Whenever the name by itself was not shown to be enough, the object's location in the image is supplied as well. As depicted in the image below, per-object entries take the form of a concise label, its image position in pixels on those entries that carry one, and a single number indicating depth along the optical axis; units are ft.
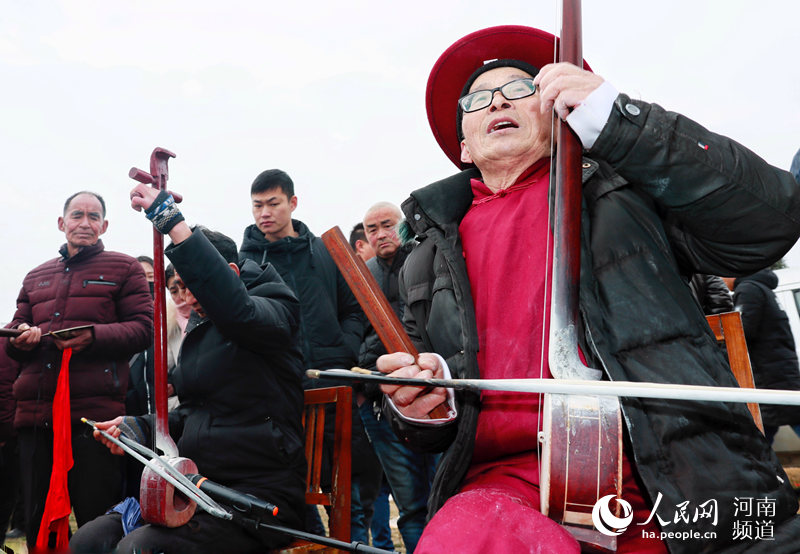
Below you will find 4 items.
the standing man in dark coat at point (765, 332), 15.71
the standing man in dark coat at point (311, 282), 13.20
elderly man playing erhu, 4.32
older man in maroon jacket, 12.41
